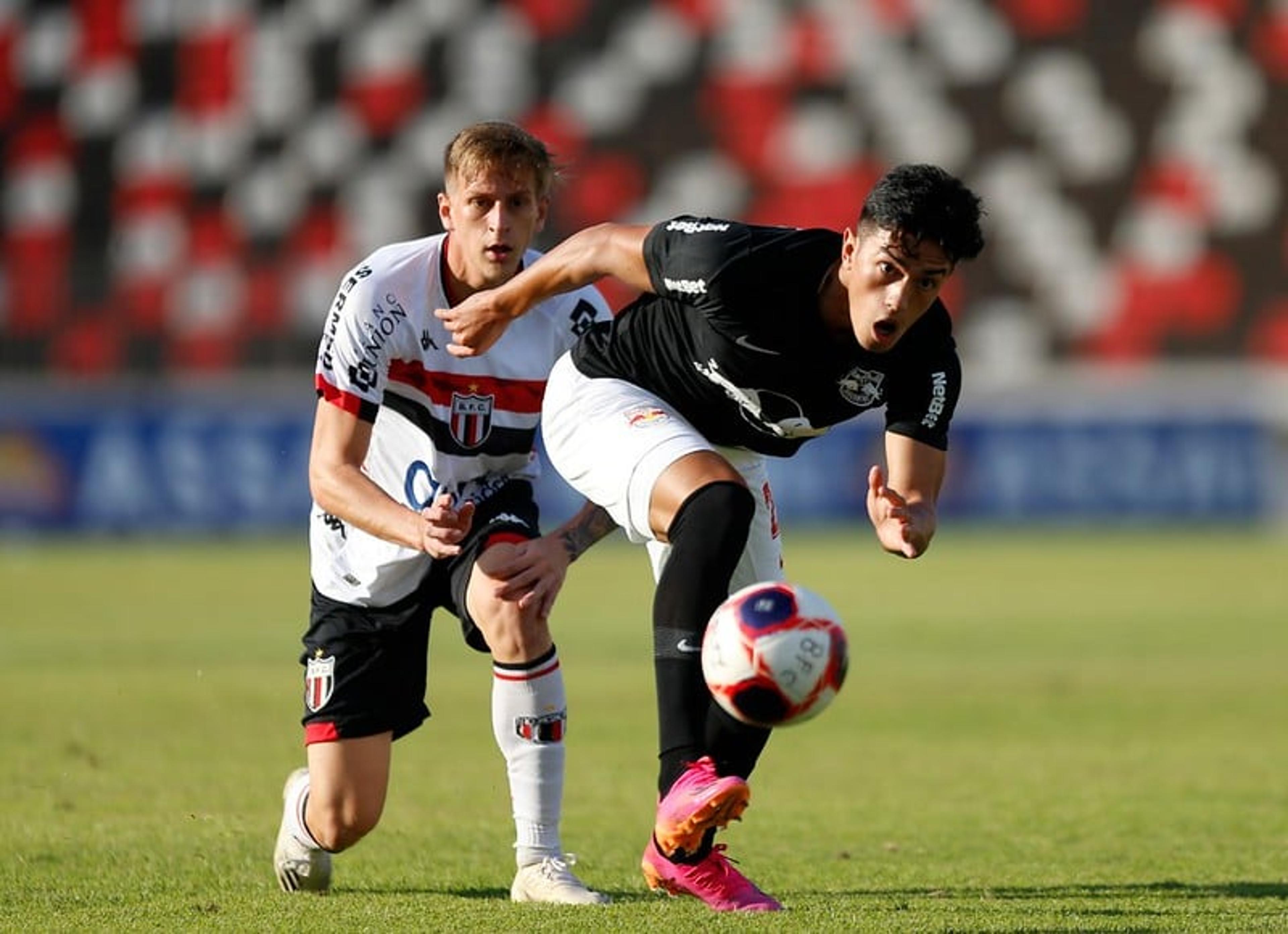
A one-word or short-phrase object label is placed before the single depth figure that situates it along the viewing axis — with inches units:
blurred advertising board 1860.2
